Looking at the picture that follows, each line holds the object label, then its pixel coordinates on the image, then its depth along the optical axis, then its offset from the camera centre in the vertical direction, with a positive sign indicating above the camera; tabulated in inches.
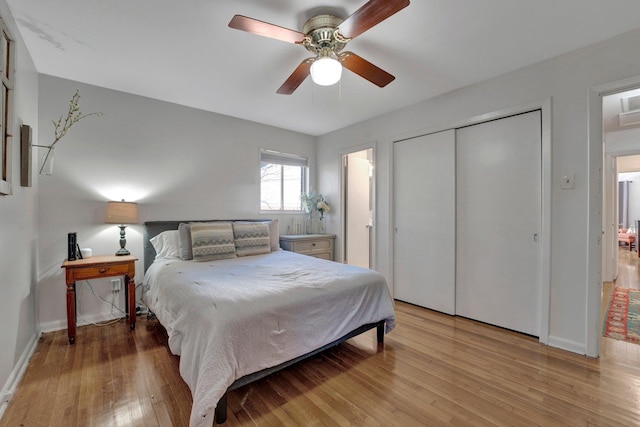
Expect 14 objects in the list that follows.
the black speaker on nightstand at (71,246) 103.7 -11.6
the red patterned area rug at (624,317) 106.3 -45.6
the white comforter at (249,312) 58.6 -25.4
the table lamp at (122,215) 109.7 -0.1
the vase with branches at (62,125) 103.8 +35.4
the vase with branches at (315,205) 181.4 +6.4
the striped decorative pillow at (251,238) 128.1 -11.1
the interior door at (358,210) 179.8 +2.9
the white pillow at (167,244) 120.1 -12.9
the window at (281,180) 171.8 +22.6
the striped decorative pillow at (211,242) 115.0 -11.5
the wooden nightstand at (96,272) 96.7 -21.0
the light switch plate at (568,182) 93.0 +11.0
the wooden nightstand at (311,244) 160.4 -17.7
